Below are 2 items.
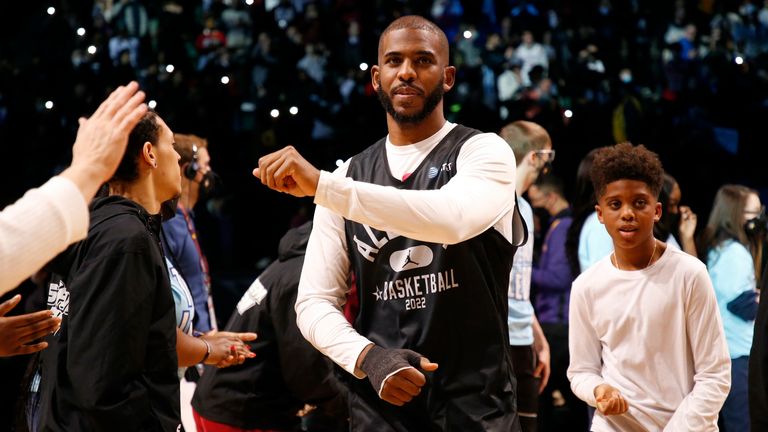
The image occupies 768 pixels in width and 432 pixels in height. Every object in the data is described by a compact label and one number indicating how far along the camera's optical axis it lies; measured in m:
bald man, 4.98
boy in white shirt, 6.01
